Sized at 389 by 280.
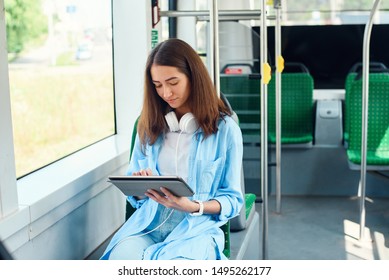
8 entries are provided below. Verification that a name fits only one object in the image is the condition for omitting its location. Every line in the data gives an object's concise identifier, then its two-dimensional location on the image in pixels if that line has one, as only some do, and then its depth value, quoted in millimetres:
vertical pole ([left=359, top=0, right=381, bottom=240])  3029
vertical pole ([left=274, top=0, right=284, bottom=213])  3381
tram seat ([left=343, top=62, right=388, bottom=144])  3889
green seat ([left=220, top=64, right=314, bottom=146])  4031
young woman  1747
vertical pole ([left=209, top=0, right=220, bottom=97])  1922
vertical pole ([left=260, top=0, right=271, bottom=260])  2513
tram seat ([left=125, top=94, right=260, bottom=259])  1993
